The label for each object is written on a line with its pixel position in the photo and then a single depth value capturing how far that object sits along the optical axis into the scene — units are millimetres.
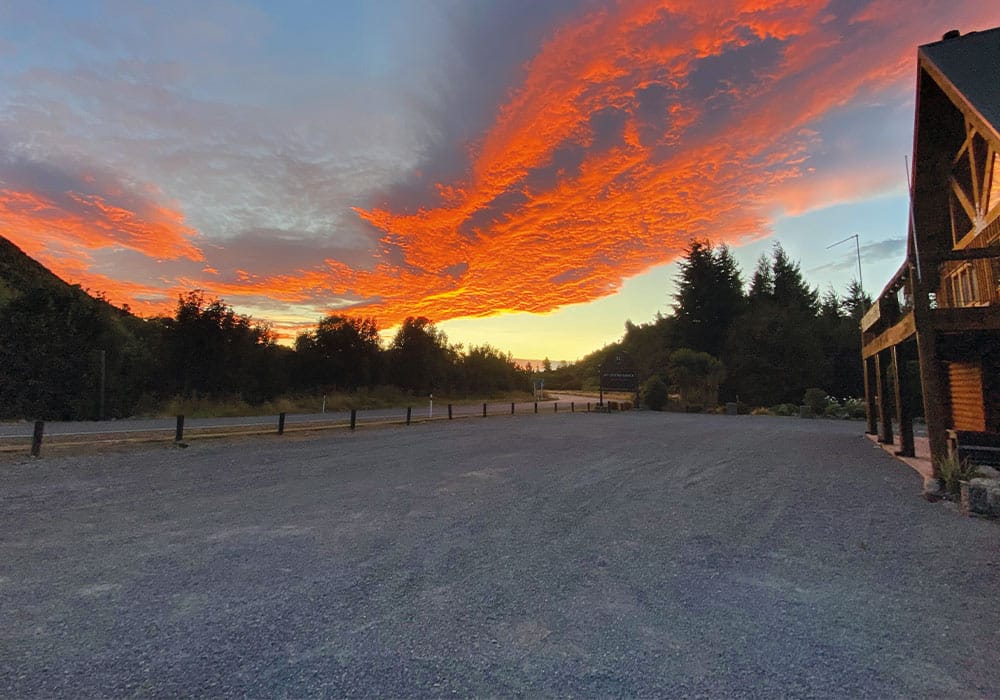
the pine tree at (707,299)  37594
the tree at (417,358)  32778
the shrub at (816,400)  23219
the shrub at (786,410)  24703
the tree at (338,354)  28078
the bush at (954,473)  6227
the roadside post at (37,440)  8797
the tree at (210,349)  21109
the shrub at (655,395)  28469
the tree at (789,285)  39656
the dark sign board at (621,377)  28344
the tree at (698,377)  28812
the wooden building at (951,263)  7176
